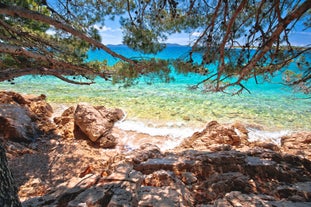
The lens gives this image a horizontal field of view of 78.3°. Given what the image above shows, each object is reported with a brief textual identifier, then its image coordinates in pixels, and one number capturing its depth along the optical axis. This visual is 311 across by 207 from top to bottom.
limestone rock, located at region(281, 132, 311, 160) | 5.24
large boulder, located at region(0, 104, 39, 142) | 5.09
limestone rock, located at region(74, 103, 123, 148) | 5.86
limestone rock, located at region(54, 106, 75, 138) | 6.20
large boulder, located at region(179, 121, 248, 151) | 5.34
